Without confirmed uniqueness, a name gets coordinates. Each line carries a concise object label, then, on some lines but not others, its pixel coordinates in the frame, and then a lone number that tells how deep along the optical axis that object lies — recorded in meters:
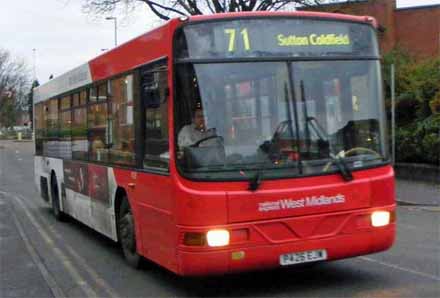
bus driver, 6.83
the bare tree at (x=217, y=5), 29.72
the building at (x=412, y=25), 40.03
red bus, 6.75
